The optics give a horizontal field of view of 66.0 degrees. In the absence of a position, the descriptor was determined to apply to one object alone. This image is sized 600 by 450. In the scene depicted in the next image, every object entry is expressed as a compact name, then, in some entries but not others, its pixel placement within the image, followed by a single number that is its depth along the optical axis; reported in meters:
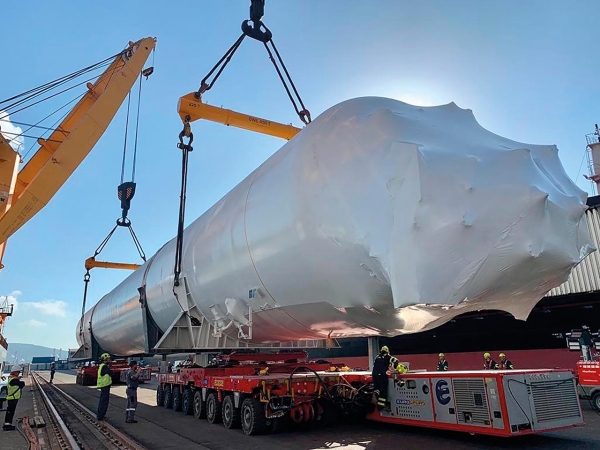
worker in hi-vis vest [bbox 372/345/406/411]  7.73
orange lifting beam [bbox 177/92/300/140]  11.82
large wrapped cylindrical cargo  4.33
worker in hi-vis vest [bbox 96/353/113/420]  10.82
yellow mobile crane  11.66
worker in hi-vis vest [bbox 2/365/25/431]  9.95
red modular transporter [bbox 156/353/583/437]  6.09
